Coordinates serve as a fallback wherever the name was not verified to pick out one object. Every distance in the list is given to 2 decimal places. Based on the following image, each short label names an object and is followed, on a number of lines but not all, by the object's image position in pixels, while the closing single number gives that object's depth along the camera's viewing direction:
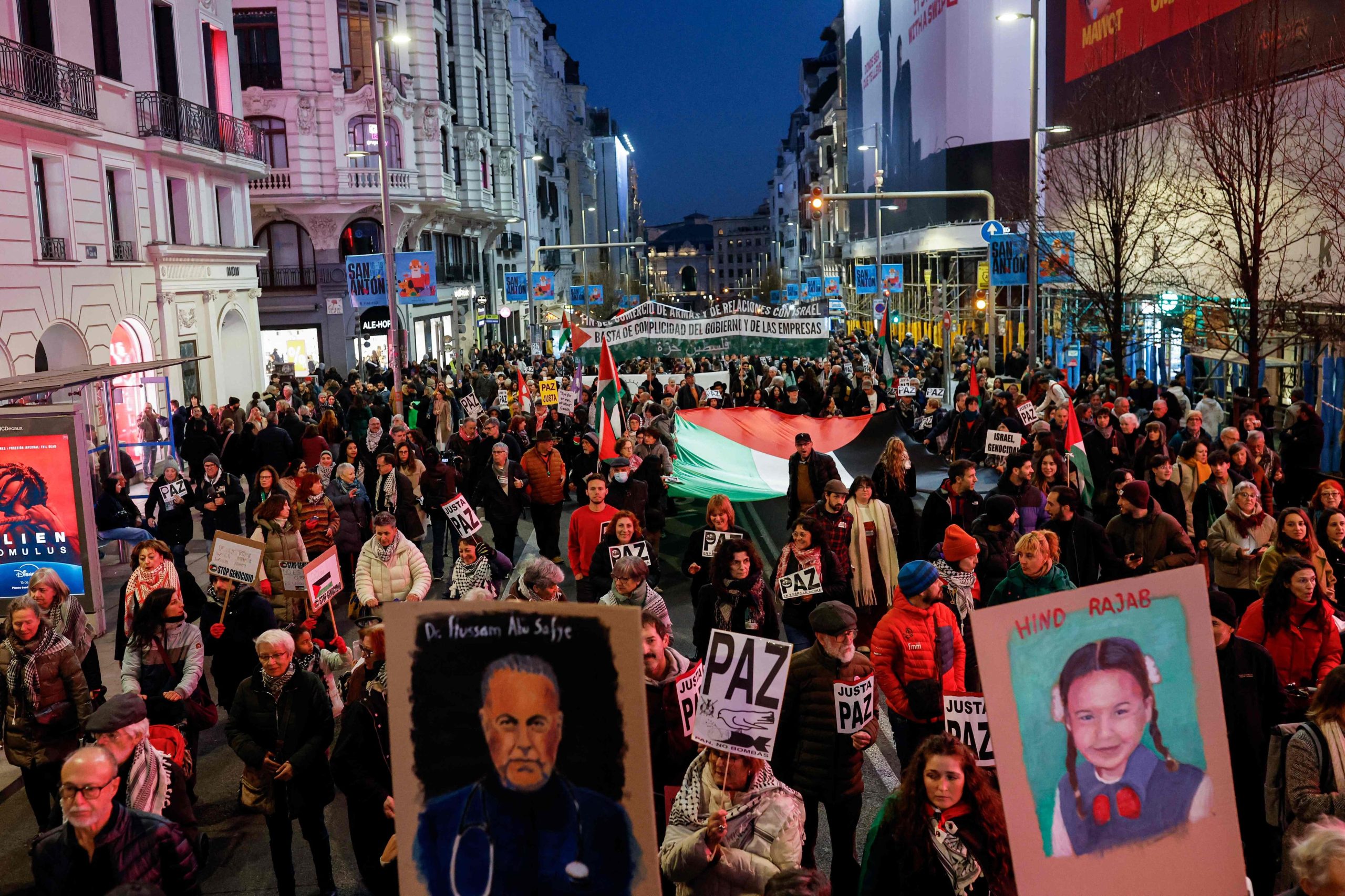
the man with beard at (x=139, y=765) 5.75
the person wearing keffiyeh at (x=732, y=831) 4.85
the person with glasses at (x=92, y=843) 4.95
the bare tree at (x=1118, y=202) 22.73
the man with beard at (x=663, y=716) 6.24
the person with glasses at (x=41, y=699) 7.33
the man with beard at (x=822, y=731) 6.18
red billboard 26.61
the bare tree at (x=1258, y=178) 17.81
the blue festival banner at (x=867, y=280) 52.66
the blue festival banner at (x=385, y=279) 27.70
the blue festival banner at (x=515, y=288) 51.19
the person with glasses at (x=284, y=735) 6.58
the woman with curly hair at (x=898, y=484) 11.57
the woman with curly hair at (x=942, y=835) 4.62
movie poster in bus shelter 11.77
